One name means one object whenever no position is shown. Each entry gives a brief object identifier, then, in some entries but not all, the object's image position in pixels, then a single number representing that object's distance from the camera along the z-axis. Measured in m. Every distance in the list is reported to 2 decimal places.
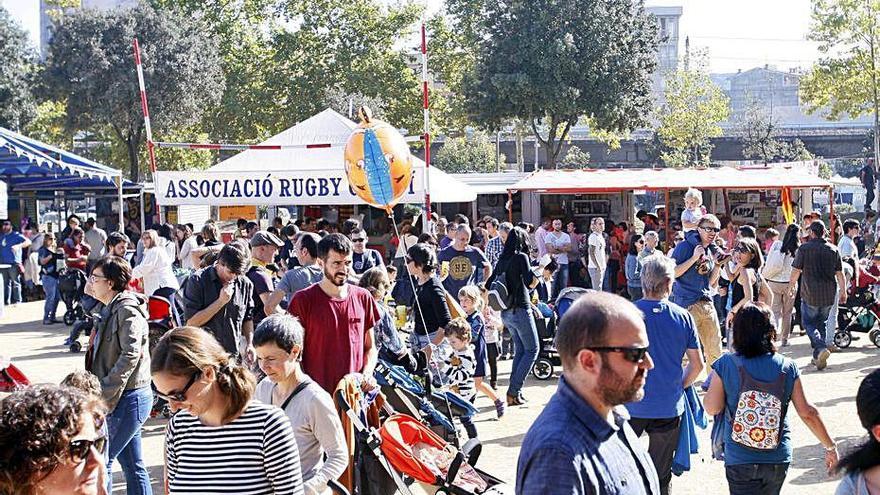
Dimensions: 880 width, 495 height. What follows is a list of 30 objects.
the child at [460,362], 8.71
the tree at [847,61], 34.44
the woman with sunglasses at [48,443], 2.48
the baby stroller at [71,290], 18.44
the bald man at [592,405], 2.82
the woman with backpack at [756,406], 5.23
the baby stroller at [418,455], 6.10
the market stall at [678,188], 22.22
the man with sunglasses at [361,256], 13.08
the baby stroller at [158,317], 9.73
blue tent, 18.84
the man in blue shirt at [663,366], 6.00
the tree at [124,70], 35.75
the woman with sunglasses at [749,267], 10.20
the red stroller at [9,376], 6.42
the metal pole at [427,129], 12.18
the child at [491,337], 11.30
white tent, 18.64
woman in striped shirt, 3.73
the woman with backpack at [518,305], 10.27
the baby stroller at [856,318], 13.98
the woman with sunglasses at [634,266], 14.96
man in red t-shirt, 6.40
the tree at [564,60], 35.66
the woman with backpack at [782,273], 14.12
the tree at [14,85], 38.78
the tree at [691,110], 54.19
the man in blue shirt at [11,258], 21.56
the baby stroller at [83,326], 14.23
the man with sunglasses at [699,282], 9.45
